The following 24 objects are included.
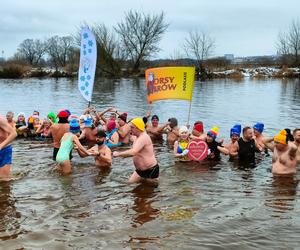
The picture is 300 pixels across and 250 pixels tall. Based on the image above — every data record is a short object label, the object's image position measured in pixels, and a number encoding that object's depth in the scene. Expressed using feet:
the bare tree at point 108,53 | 198.49
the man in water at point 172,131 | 42.19
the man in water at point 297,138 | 31.07
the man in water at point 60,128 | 31.89
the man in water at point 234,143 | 34.17
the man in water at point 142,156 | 24.80
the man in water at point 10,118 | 41.93
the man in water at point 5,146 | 23.39
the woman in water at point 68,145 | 28.21
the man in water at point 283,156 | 27.91
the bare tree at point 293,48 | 204.64
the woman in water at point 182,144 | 33.78
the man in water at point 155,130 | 44.65
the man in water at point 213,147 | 33.96
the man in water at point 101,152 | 29.94
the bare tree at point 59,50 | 282.73
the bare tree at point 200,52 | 212.02
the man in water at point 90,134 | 38.52
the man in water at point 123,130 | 42.16
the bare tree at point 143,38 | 208.03
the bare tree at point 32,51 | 322.22
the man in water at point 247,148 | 33.32
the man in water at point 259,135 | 36.45
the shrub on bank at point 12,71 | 212.02
